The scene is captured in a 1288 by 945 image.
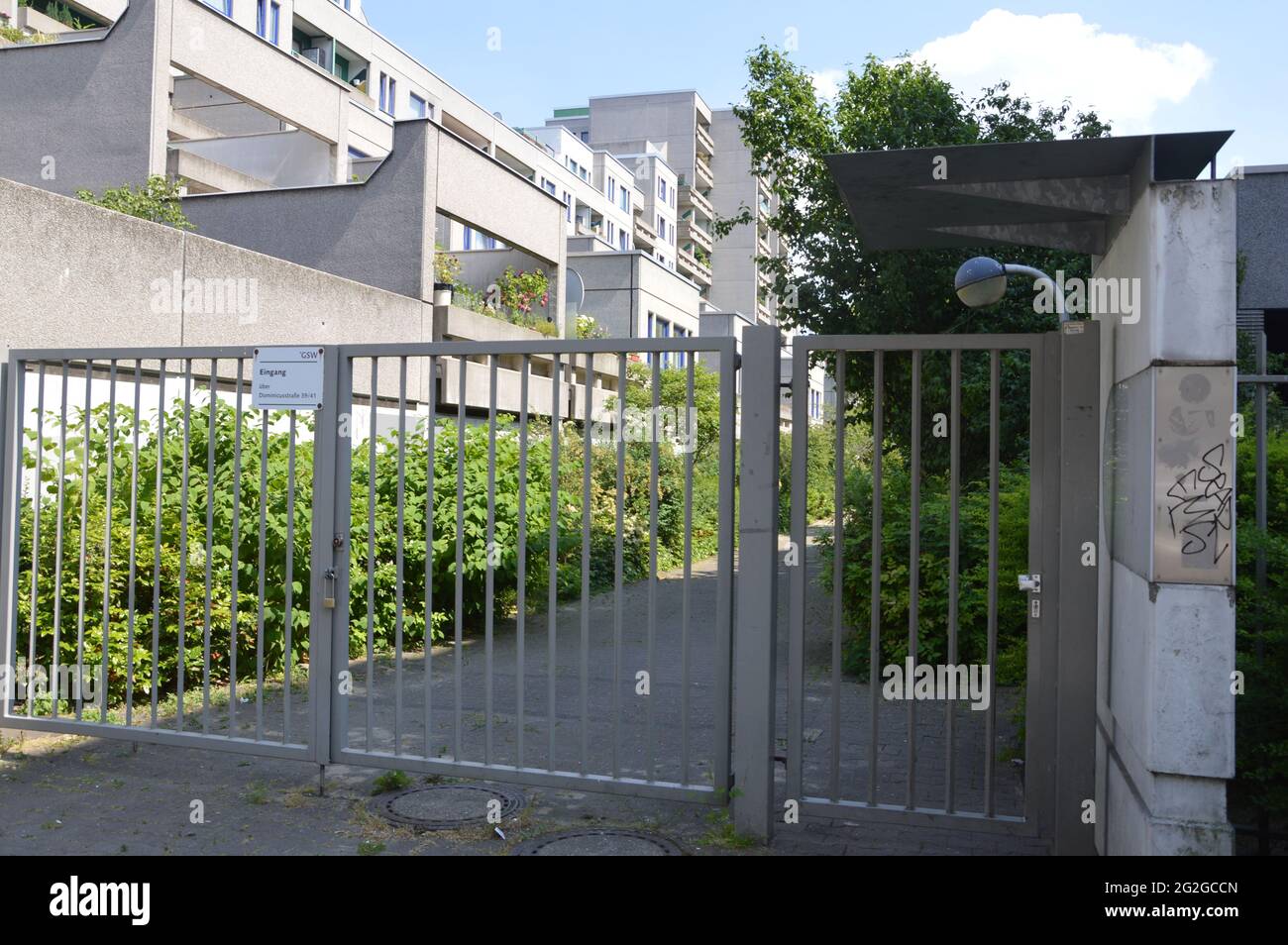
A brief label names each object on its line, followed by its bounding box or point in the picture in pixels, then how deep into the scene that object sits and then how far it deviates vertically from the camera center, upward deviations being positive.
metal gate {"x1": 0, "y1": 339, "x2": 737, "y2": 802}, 5.35 -0.63
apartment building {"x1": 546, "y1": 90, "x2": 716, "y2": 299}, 71.69 +22.51
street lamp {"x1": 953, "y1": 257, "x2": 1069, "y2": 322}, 7.15 +1.35
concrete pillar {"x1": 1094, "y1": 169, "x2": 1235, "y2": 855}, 3.71 -0.06
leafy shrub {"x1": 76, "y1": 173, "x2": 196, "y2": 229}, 18.34 +4.68
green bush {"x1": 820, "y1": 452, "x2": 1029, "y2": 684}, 7.02 -0.58
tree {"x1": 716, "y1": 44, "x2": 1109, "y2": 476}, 13.43 +3.50
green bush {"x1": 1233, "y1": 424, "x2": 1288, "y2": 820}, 4.06 -0.64
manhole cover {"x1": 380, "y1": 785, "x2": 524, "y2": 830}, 5.25 -1.51
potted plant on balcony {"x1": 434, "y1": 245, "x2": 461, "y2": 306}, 20.98 +4.20
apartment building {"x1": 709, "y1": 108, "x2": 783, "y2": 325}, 74.31 +17.26
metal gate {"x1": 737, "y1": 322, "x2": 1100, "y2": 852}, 4.70 -0.42
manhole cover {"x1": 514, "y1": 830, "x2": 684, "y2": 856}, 4.90 -1.53
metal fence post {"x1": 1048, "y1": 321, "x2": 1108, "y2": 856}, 4.69 -0.36
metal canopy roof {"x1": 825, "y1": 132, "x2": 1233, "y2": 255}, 3.91 +1.21
